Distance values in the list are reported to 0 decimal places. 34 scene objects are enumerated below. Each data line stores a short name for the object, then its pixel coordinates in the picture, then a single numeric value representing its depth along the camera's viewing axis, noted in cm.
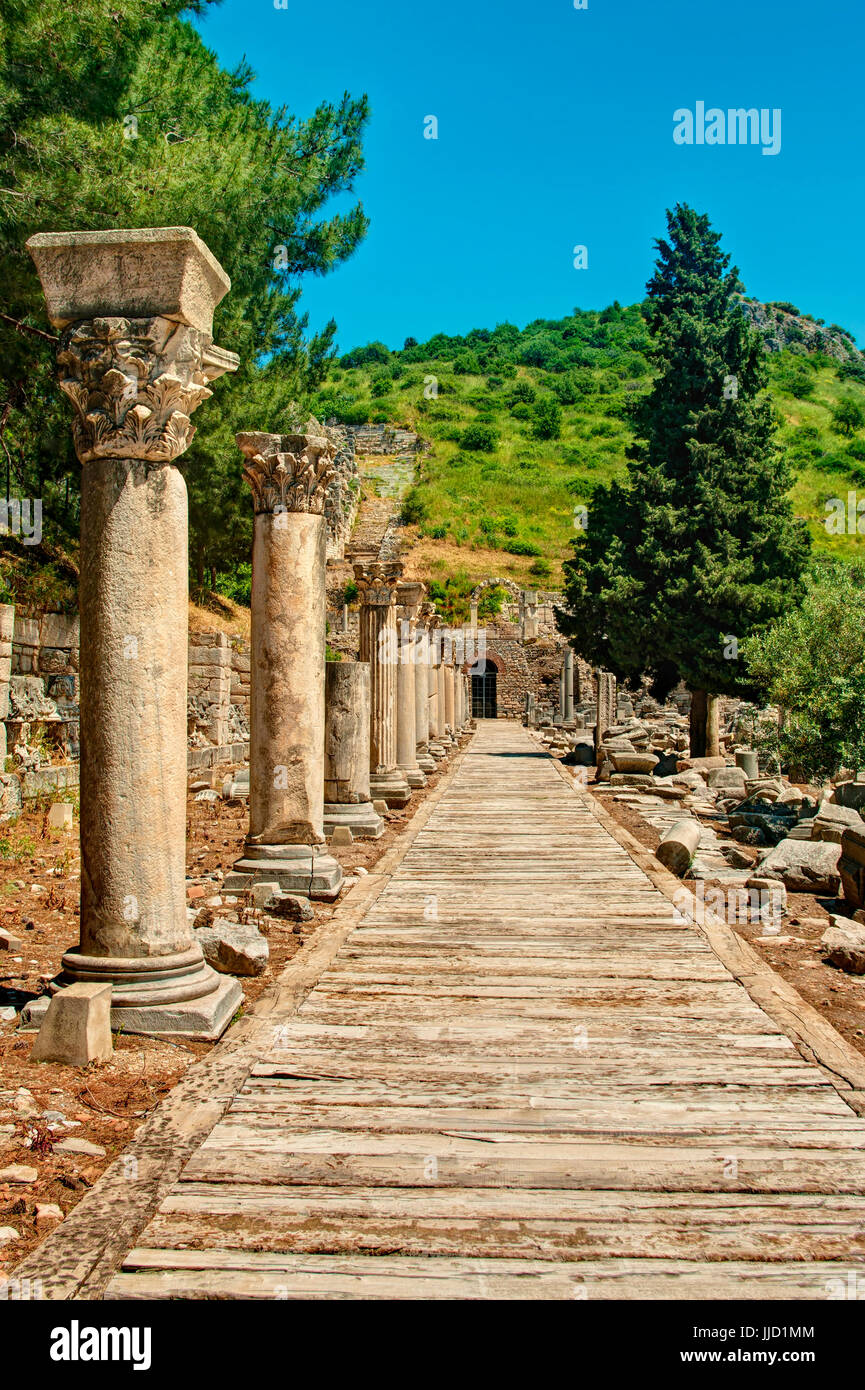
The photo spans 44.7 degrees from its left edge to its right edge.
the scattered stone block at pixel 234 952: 548
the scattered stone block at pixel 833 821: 1024
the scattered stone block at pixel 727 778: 1821
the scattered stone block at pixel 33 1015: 447
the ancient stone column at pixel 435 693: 2295
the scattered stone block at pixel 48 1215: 300
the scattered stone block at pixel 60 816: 1012
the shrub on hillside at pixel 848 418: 8312
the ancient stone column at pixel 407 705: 1490
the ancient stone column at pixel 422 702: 1877
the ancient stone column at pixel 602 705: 2426
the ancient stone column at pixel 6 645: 973
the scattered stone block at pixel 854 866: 806
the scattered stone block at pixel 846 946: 614
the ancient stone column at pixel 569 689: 4091
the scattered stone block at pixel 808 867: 899
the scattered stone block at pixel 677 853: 932
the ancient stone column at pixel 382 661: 1317
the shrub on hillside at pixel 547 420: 7994
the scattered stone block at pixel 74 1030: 414
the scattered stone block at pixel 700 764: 2129
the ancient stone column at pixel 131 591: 459
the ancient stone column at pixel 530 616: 5103
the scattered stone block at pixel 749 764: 2030
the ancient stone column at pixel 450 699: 2906
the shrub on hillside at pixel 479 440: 7456
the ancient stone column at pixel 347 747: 1044
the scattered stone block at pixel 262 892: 707
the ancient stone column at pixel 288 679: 764
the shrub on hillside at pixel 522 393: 8644
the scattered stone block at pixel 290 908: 687
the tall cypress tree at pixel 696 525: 2159
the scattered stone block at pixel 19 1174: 323
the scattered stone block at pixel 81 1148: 345
